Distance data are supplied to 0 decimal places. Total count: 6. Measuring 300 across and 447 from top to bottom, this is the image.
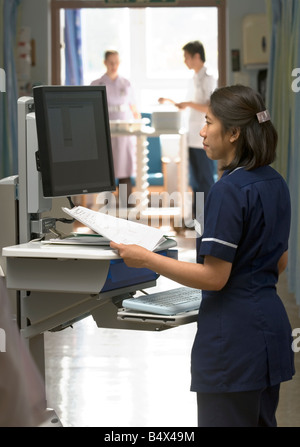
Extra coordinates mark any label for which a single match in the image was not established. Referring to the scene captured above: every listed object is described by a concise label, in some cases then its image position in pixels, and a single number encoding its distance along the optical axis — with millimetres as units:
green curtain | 7814
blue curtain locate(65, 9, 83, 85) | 14973
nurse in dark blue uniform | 3177
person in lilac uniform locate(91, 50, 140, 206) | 13553
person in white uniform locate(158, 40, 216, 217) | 11899
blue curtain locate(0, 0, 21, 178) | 9646
